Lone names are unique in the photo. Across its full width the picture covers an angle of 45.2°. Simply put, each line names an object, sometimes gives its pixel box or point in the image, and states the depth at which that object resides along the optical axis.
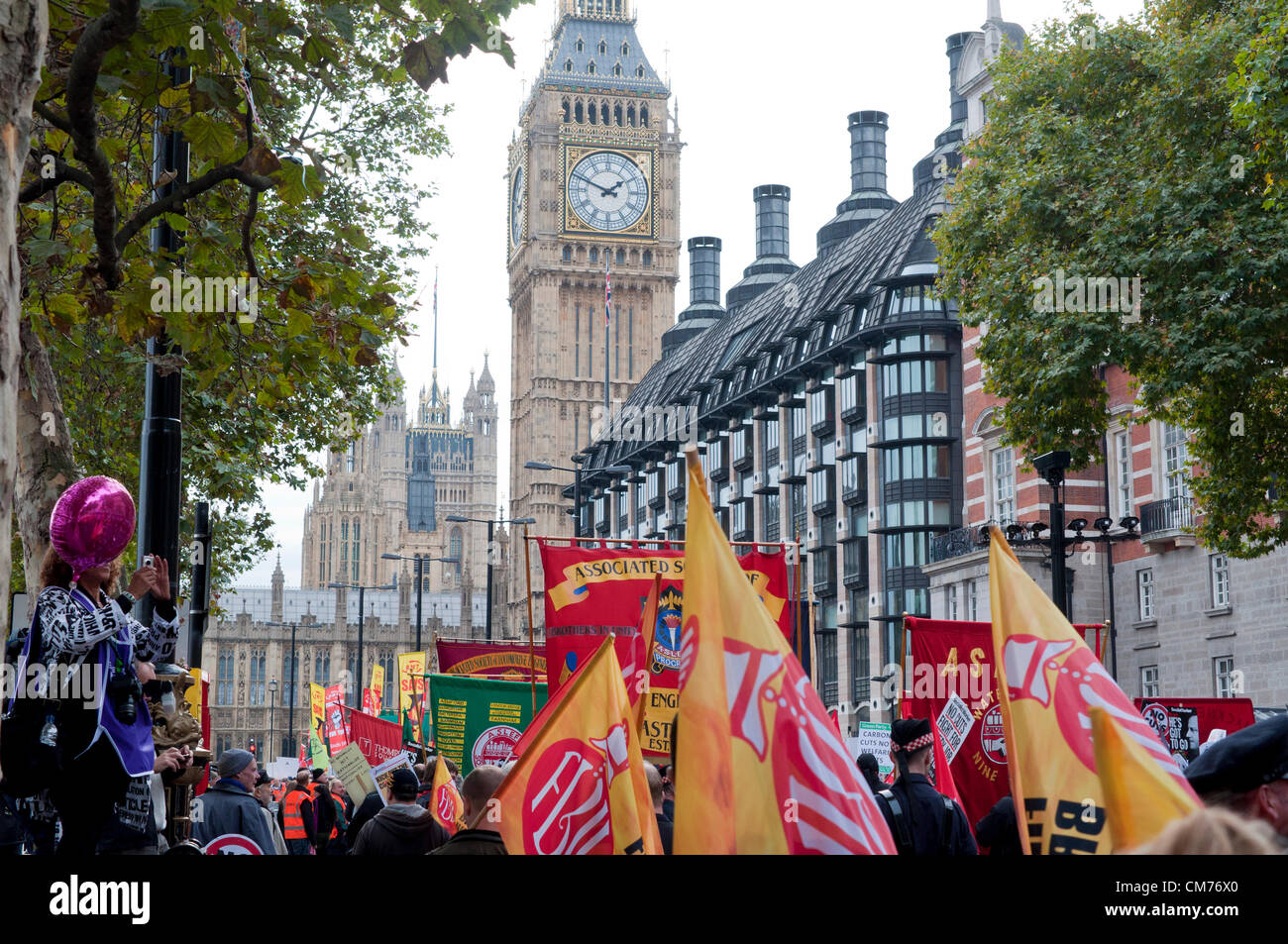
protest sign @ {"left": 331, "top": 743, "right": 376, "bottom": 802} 13.42
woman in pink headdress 5.39
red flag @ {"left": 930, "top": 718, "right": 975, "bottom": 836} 9.96
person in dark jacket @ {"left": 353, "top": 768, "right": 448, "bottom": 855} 8.72
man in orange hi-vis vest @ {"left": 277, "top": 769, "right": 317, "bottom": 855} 18.05
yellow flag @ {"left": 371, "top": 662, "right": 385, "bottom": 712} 41.72
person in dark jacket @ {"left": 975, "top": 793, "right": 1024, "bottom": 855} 9.00
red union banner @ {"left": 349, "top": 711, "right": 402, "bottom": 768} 17.08
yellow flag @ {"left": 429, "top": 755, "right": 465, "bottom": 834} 10.96
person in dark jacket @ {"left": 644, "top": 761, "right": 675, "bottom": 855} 7.86
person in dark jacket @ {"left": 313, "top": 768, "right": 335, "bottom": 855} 18.09
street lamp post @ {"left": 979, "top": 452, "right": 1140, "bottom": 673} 19.16
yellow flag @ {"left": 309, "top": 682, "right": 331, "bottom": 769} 33.16
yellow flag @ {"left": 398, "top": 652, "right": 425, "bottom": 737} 29.42
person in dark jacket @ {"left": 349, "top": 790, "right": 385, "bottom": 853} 12.45
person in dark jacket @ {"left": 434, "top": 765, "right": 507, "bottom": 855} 5.91
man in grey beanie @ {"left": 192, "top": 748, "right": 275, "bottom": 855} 9.77
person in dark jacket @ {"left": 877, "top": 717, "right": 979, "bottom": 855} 7.83
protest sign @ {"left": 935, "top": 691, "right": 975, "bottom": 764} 10.64
